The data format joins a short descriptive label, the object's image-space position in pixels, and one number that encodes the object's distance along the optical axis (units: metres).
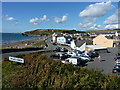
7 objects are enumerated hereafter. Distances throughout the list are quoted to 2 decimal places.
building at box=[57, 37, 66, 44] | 58.29
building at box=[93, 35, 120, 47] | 37.61
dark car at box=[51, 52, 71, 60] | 20.43
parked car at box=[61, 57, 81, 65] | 15.86
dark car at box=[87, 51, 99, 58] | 22.31
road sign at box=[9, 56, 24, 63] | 11.85
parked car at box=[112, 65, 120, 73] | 12.12
